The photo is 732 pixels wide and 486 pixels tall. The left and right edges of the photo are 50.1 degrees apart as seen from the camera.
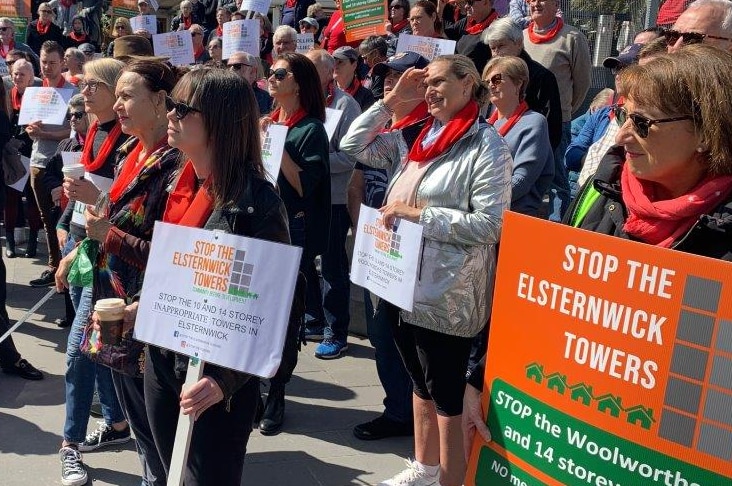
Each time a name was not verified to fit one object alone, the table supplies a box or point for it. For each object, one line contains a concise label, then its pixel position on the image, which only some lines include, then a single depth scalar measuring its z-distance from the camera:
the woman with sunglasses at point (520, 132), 4.12
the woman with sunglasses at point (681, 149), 1.74
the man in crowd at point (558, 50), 6.23
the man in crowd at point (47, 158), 7.14
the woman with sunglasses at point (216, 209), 2.56
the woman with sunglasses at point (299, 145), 4.64
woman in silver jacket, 3.21
